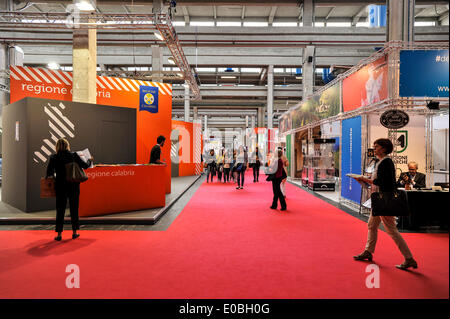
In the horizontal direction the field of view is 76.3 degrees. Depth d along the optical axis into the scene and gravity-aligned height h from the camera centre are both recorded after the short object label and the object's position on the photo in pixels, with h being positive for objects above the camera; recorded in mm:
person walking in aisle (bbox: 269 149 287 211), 6406 -444
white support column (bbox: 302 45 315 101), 12859 +3983
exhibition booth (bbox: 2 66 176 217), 5591 +213
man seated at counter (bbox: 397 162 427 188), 5480 -408
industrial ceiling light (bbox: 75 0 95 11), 6573 +3465
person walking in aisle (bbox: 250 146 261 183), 13291 -419
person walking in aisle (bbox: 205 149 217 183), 13125 -353
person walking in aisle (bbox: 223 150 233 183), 11891 -276
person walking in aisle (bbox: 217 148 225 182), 12695 -297
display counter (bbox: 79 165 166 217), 5344 -684
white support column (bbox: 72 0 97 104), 7477 +2316
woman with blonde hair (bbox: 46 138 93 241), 4215 -385
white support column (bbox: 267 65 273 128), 17344 +3595
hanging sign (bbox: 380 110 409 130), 5500 +726
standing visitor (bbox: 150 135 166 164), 6473 +1
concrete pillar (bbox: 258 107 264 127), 24453 +3338
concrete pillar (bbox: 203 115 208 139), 29231 +3074
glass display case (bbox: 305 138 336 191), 9938 -408
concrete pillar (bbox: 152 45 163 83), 12930 +4398
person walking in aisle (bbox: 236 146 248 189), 10266 -233
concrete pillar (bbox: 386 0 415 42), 6363 +3039
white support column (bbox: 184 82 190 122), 19088 +3105
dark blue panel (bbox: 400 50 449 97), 5578 +1651
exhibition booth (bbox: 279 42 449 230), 5582 +1085
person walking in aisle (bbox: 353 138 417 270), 3145 -273
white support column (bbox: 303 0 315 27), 11242 +5661
